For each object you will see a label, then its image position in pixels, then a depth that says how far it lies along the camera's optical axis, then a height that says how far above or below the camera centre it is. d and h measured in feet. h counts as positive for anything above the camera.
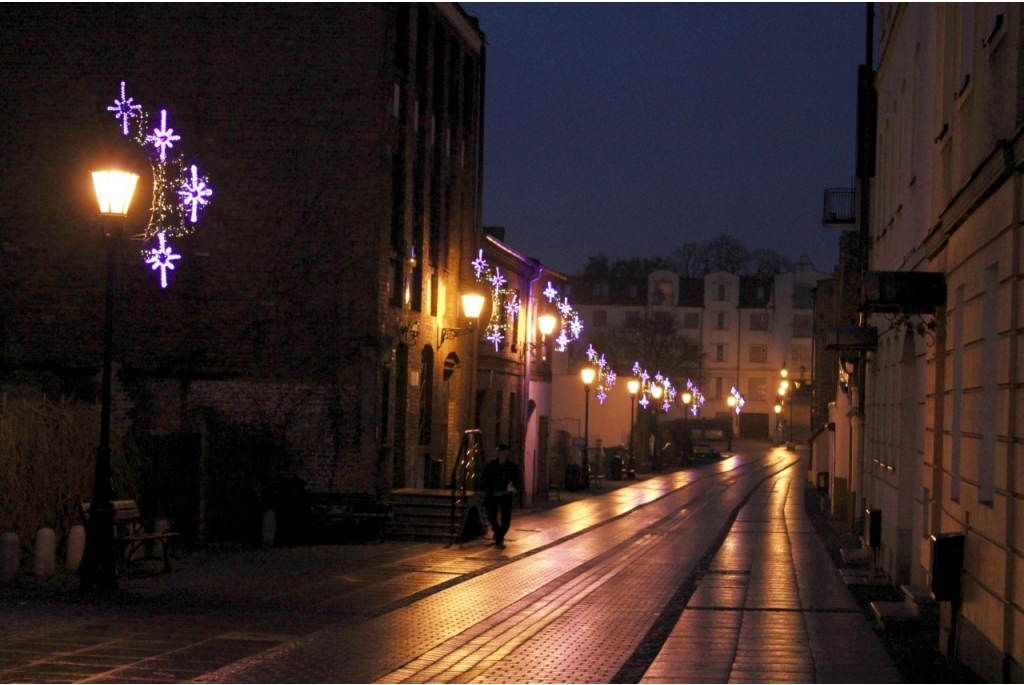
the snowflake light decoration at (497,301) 104.99 +9.27
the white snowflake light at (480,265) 102.73 +11.34
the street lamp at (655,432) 194.95 -3.65
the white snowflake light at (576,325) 139.13 +8.94
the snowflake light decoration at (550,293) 132.77 +11.88
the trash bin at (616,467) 171.12 -7.79
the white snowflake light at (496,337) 107.43 +5.83
